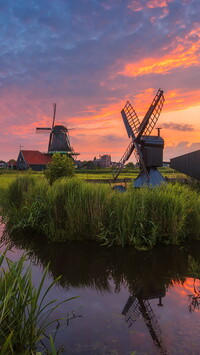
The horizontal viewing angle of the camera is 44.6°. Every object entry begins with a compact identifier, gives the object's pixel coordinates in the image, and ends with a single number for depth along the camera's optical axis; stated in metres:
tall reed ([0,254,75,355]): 2.87
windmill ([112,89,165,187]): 19.88
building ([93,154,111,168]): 174.27
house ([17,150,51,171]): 61.75
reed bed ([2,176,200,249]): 7.94
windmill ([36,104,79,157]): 59.66
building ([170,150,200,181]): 21.19
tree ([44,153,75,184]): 16.34
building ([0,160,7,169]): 103.69
